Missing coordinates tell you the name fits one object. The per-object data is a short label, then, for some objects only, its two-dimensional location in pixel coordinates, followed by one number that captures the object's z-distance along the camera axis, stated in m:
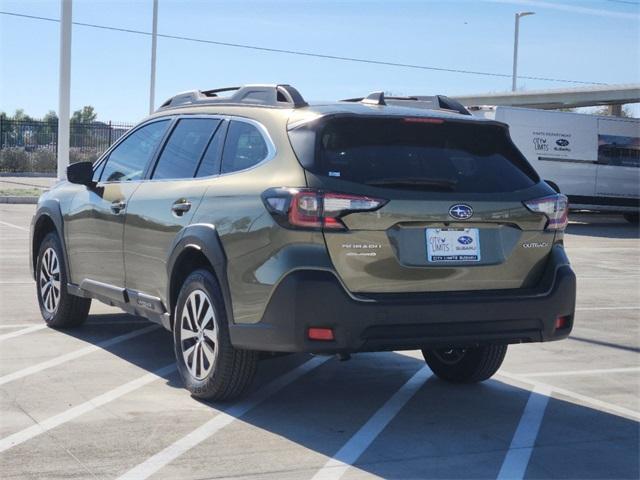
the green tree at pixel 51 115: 64.93
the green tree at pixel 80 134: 40.06
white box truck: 24.05
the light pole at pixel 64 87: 22.52
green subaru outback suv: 5.12
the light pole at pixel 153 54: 32.47
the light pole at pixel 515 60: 48.02
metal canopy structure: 42.53
